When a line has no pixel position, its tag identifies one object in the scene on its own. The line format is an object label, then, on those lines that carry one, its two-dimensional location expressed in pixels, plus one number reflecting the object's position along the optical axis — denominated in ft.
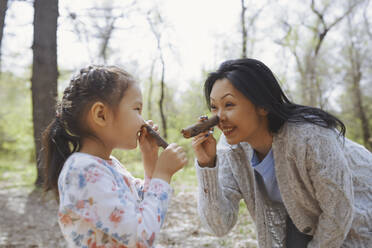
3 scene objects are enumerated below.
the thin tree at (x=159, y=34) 42.06
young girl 4.02
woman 5.75
